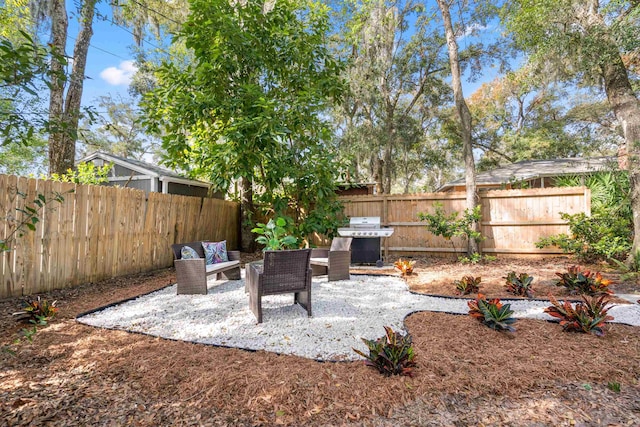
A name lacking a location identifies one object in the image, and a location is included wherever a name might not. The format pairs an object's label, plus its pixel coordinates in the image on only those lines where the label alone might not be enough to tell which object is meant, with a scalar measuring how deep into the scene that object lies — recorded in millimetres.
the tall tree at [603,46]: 4965
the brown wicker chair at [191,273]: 4035
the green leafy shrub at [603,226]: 5328
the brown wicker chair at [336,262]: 5012
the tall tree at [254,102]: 5875
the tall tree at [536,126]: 14398
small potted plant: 3818
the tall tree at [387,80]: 10656
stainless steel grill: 6473
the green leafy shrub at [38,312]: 2914
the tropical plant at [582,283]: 3672
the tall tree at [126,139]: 18719
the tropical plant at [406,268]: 5418
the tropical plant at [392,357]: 2043
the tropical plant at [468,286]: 4066
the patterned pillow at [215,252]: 4711
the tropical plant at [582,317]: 2639
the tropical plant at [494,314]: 2717
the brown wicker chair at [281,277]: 3187
